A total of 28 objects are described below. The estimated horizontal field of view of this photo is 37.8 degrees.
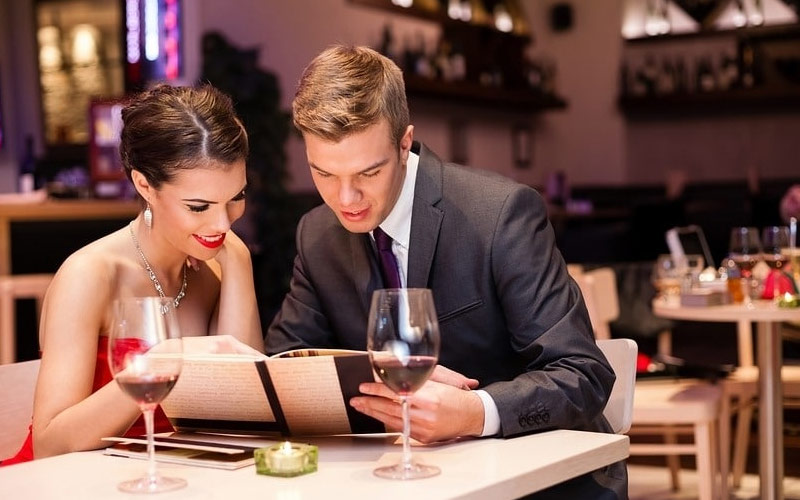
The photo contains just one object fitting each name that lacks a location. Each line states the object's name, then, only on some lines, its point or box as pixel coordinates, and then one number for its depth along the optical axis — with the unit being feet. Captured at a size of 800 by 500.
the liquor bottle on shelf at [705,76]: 40.27
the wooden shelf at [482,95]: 32.32
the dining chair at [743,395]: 15.21
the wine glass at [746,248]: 14.35
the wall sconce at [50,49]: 34.60
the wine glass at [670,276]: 15.42
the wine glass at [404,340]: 5.13
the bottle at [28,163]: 30.83
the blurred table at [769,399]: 13.74
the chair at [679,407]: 13.48
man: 6.32
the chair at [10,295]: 19.86
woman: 6.60
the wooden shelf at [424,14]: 31.30
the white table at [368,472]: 4.96
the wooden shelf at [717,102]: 39.32
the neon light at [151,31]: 29.45
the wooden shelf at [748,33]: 39.22
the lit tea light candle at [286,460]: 5.24
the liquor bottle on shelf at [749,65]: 39.65
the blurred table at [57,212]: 24.36
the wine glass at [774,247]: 14.46
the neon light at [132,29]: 30.04
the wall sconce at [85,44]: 33.96
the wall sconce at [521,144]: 40.01
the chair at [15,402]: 7.48
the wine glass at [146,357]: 5.10
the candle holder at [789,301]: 13.24
